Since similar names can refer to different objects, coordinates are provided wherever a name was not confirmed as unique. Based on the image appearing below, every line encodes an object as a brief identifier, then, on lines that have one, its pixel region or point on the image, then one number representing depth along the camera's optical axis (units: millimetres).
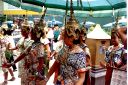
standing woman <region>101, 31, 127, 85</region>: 2632
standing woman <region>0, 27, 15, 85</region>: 4491
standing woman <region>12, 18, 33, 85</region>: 2870
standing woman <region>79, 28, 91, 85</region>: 2709
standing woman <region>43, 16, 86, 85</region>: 1958
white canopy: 4418
